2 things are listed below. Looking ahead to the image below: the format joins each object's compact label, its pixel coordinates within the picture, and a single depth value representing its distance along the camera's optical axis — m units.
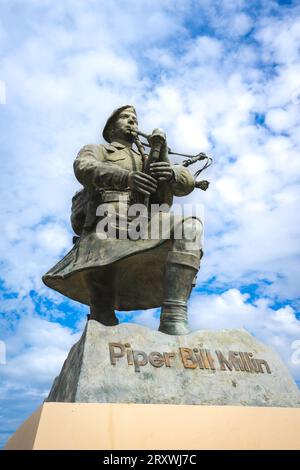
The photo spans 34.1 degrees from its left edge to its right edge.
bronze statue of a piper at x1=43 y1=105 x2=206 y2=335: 4.43
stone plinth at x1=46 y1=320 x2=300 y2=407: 3.55
